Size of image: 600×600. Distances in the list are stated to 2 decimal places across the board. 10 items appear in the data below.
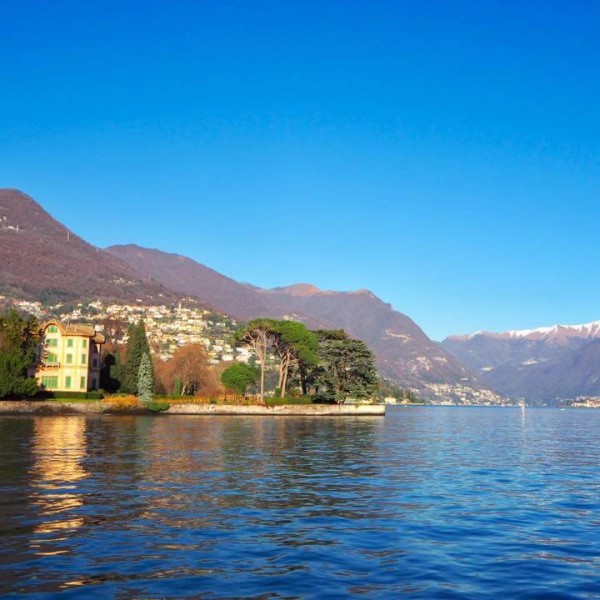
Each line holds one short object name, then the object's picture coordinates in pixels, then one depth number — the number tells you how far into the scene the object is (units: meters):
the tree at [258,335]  120.56
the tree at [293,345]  121.12
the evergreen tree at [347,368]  123.81
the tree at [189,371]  127.62
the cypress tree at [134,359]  115.69
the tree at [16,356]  91.56
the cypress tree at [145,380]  105.50
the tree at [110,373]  119.56
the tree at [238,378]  123.00
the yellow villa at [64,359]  108.56
